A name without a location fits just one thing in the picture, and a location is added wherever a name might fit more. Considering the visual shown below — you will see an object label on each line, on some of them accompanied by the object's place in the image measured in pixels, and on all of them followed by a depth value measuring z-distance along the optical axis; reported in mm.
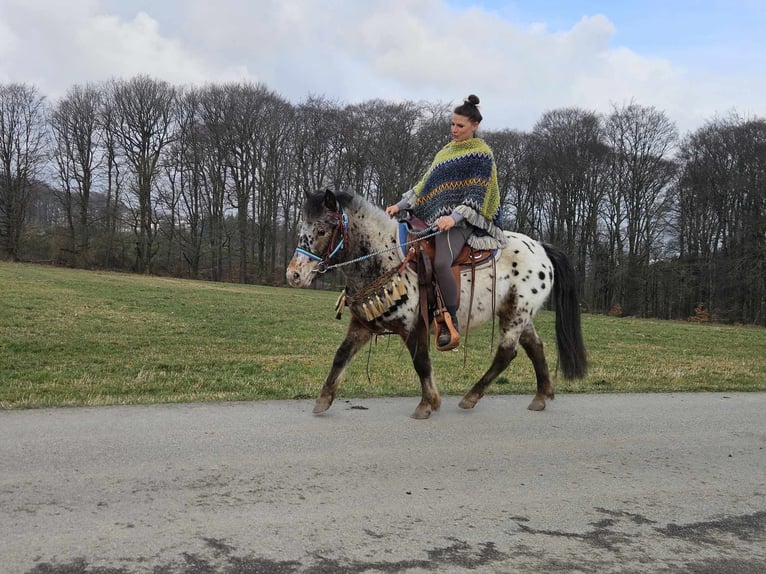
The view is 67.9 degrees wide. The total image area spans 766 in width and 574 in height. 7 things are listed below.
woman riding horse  5145
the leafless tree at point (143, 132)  43219
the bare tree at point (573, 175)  42031
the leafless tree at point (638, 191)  41781
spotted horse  4941
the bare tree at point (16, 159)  41375
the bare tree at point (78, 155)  42938
